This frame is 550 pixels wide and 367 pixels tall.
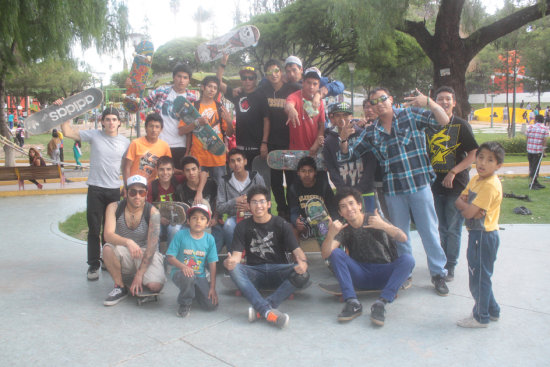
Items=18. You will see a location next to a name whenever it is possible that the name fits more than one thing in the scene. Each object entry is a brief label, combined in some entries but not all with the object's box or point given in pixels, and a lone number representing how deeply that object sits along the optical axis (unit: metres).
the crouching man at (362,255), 3.59
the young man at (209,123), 5.17
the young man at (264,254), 3.69
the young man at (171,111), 5.18
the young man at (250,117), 5.25
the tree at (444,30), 9.65
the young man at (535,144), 10.72
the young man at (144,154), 4.66
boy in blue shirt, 3.68
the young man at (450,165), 4.23
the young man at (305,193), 4.64
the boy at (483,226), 3.20
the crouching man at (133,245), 3.87
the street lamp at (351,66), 22.31
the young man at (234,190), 4.63
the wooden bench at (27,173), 10.45
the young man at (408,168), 3.97
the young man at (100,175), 4.60
